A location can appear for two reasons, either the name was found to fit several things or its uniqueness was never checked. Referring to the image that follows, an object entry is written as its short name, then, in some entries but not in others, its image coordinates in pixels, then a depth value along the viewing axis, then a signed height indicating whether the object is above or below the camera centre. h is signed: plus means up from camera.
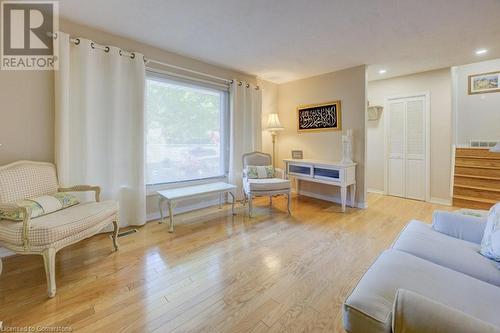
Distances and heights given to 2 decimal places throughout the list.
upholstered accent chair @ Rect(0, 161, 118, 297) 1.63 -0.42
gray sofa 0.74 -0.54
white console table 3.64 -0.11
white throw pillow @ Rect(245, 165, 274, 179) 3.78 -0.08
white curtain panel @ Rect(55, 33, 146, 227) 2.37 +0.50
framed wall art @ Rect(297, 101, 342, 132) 4.10 +0.94
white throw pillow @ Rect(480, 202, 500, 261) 1.27 -0.41
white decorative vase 3.81 +0.34
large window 3.23 +0.56
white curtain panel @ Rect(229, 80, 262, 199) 4.03 +0.78
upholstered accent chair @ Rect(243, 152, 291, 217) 3.41 -0.31
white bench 2.82 -0.35
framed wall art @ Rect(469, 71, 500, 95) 3.72 +1.39
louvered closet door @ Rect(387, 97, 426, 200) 4.22 +0.35
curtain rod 2.54 +1.43
